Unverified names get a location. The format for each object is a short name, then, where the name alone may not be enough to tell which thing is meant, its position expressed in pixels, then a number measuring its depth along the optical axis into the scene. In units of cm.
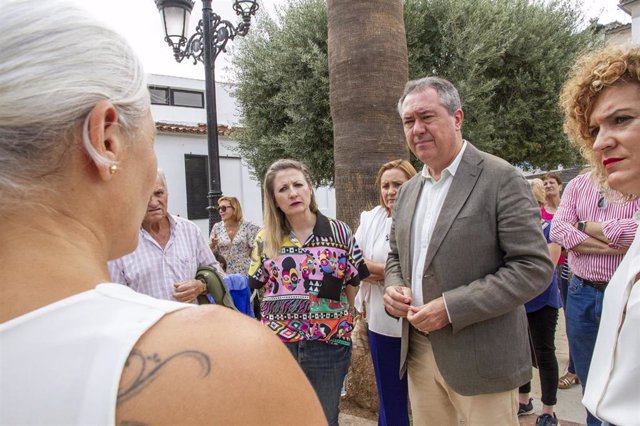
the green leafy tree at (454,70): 880
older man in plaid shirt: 312
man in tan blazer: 229
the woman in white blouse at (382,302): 323
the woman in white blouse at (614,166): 136
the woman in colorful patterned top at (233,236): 591
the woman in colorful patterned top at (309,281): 309
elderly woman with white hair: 64
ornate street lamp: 670
